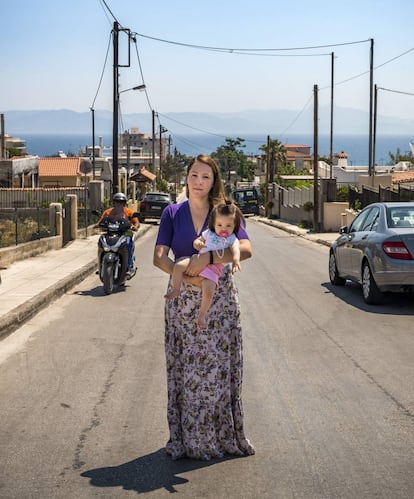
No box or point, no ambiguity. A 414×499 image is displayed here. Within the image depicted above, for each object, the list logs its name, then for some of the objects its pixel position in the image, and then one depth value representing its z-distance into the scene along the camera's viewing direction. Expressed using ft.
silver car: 42.98
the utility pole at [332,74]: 184.78
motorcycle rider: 51.62
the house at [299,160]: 480.23
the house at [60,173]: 260.42
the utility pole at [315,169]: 139.64
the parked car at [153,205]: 166.45
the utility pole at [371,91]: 156.97
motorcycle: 49.85
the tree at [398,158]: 386.93
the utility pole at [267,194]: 245.63
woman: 18.85
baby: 18.35
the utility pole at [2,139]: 279.36
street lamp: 127.24
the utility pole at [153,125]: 300.96
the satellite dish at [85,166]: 104.53
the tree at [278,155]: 374.63
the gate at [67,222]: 90.67
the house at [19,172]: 211.00
